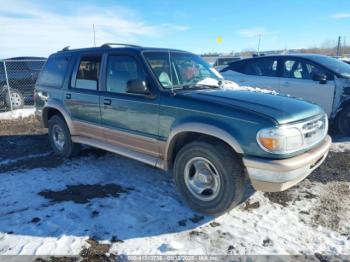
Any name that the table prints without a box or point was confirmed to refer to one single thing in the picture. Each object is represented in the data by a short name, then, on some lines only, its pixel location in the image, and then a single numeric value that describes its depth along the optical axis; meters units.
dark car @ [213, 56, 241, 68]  19.55
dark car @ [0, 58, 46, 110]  10.57
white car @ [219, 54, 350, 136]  6.82
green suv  3.31
